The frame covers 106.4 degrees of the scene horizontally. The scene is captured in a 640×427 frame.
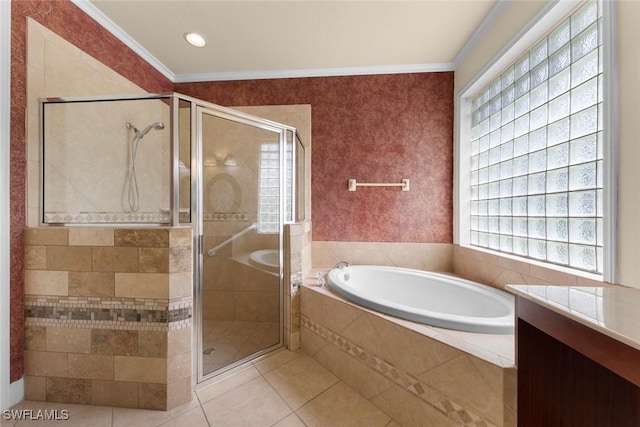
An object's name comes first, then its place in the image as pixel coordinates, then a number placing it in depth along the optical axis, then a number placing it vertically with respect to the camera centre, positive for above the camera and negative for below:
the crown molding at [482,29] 1.52 +1.31
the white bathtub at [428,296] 1.11 -0.54
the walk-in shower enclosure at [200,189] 1.36 +0.16
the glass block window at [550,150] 1.13 +0.36
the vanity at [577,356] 0.54 -0.42
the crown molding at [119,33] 1.56 +1.34
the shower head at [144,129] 1.39 +0.52
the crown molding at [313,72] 2.16 +1.33
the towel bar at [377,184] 2.21 +0.27
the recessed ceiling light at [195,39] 1.81 +1.35
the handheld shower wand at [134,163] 1.42 +0.33
